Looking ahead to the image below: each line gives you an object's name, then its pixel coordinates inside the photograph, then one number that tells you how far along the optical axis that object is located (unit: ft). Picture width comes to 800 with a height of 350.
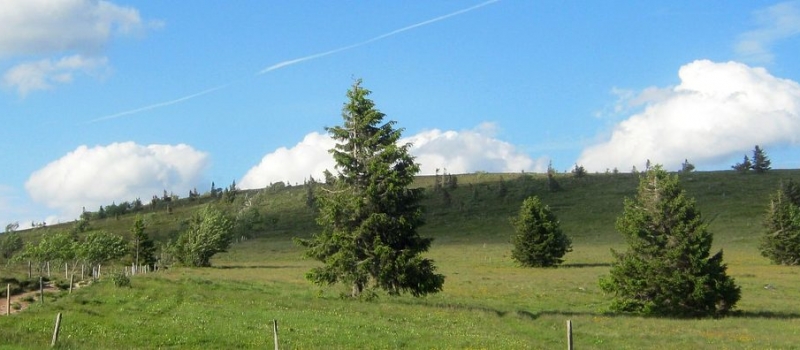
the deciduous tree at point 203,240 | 293.02
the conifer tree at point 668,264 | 118.21
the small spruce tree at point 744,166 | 566.56
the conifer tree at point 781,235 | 240.32
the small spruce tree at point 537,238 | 242.37
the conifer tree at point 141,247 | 284.00
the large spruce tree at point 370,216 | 115.14
